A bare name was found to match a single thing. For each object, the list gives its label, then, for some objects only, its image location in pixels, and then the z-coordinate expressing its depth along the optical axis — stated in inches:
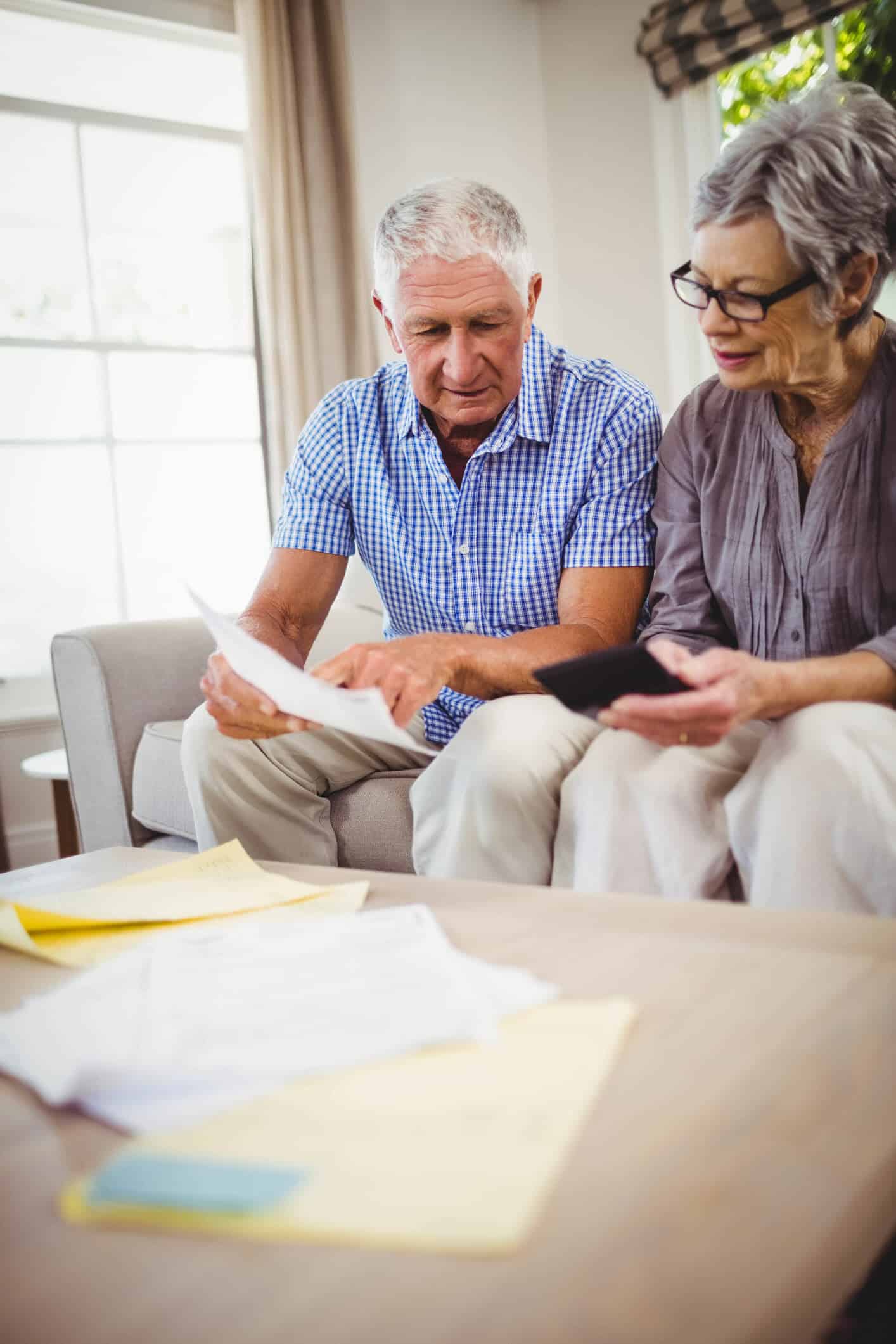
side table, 97.4
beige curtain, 135.7
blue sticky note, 17.5
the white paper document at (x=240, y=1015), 21.5
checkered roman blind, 126.1
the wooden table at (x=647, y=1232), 15.2
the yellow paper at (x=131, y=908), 33.6
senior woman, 42.9
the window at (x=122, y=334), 130.1
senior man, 60.8
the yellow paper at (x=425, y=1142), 17.1
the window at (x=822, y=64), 123.3
